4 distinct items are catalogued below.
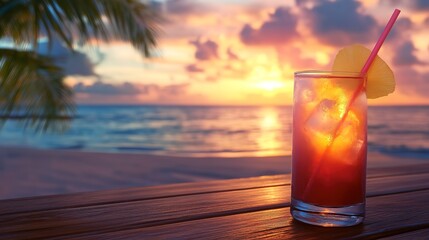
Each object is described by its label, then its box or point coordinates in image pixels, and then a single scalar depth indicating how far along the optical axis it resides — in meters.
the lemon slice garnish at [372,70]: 0.60
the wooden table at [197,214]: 0.56
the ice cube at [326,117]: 0.58
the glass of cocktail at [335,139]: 0.58
